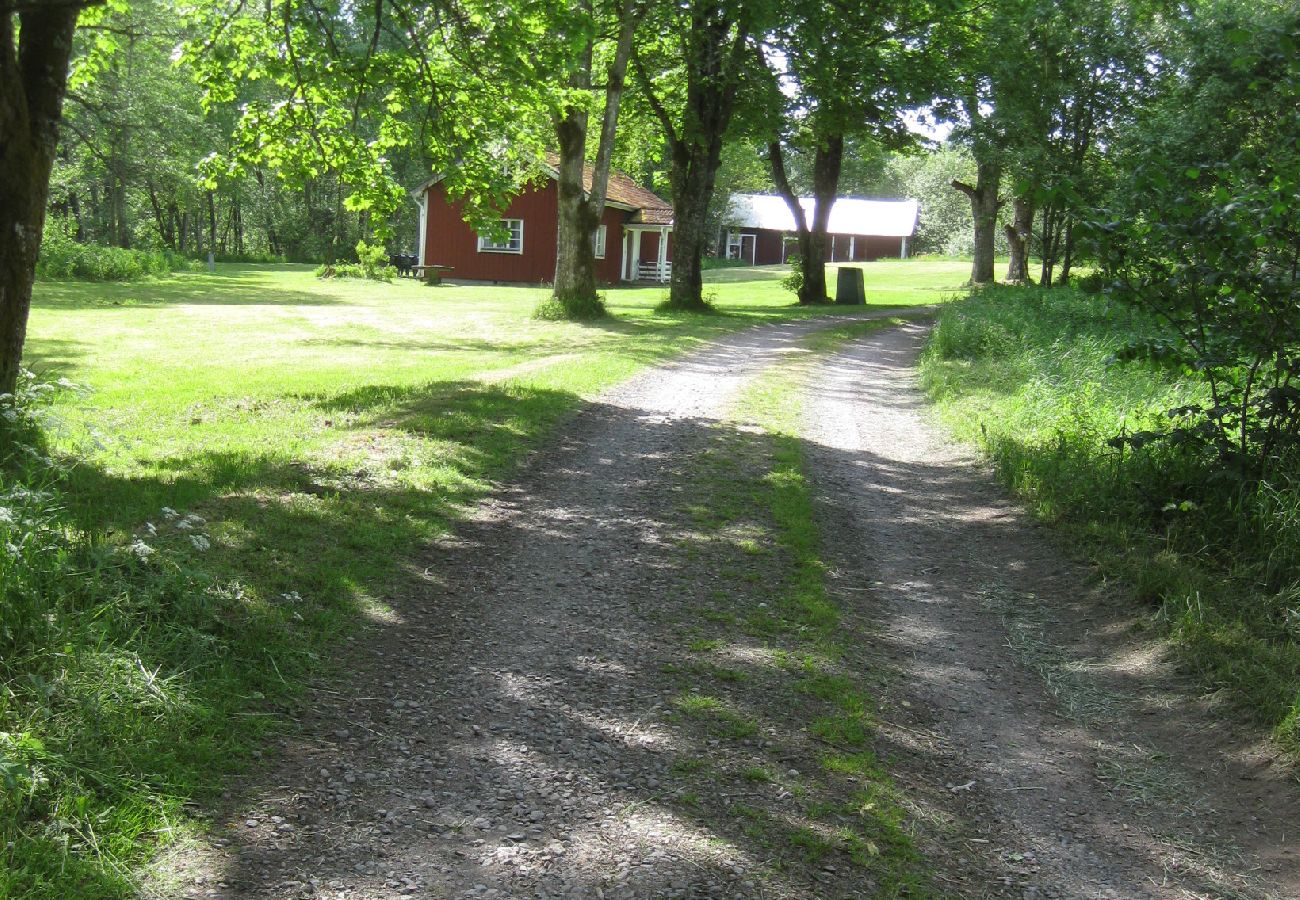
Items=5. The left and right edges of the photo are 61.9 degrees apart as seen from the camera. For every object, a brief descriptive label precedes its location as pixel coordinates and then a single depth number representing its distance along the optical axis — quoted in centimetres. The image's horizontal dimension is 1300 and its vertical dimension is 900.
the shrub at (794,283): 3703
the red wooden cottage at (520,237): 4244
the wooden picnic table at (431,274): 4112
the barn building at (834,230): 7271
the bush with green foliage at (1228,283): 676
